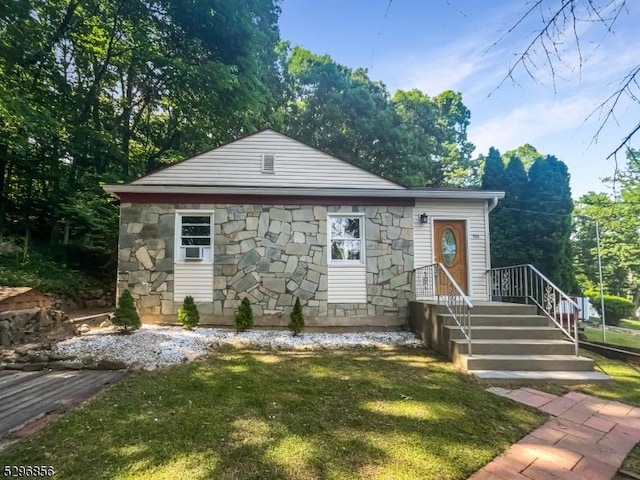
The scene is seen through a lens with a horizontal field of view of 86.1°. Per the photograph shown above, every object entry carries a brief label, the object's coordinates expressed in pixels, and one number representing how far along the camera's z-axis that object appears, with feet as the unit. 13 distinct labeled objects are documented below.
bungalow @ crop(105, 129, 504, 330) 23.47
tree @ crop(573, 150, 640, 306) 60.64
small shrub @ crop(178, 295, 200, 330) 21.57
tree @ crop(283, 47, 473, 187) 61.82
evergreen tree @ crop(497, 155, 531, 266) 38.75
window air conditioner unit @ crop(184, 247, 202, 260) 23.65
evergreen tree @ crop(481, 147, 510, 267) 39.83
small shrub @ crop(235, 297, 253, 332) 21.97
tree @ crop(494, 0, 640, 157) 6.07
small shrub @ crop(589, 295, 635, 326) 44.47
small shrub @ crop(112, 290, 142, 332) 19.75
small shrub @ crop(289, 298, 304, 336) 21.83
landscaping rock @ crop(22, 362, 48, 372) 14.35
